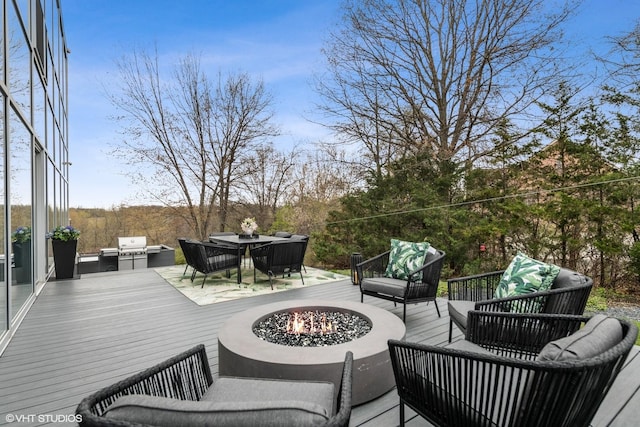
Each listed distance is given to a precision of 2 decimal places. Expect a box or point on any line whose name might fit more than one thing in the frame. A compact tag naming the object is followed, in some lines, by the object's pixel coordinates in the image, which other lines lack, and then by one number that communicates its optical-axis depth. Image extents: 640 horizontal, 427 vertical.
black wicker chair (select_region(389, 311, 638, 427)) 1.13
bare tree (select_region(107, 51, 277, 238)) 9.48
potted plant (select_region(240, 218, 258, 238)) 6.01
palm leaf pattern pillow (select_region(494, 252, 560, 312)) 2.53
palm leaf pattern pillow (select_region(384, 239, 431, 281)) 3.77
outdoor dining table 5.44
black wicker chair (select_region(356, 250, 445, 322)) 3.43
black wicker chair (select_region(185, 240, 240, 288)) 5.02
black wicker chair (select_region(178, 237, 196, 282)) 5.21
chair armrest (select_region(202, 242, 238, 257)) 5.16
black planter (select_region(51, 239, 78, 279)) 5.64
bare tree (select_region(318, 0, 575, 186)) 7.00
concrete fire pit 1.88
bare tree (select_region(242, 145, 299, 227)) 10.28
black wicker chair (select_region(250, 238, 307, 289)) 5.05
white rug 4.70
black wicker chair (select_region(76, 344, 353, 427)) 0.81
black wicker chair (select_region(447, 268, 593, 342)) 2.33
